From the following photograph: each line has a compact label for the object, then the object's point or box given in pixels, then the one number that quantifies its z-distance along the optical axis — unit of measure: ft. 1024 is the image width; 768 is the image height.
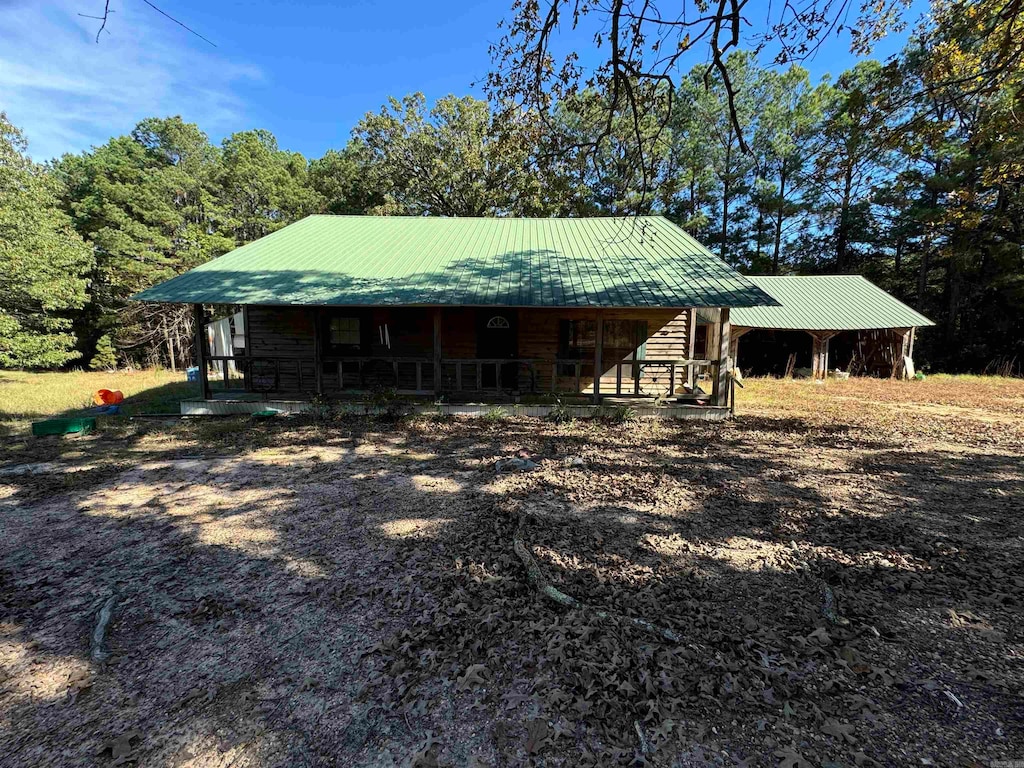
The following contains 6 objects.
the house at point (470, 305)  33.86
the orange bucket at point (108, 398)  37.55
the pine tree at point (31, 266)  51.29
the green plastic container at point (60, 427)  28.30
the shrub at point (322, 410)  33.24
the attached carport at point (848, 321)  61.46
